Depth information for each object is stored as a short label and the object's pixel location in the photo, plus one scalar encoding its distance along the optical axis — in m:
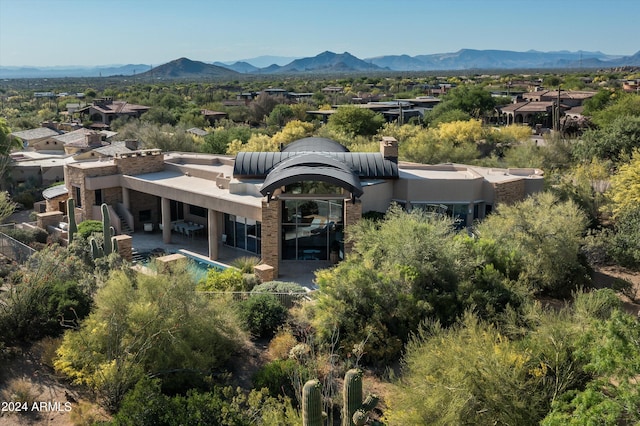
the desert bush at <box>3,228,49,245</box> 29.78
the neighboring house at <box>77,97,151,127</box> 94.88
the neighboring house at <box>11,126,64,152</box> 61.62
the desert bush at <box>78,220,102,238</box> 30.14
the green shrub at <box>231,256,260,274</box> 26.20
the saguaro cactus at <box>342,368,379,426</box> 13.50
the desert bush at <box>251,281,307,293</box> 22.48
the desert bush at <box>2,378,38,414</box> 15.64
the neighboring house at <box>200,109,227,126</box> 89.25
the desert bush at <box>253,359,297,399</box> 17.02
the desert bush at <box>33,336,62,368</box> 17.39
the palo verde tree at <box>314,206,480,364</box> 18.97
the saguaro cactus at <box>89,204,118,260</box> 23.98
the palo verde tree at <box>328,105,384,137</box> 61.03
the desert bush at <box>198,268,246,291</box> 23.09
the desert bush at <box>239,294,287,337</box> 20.28
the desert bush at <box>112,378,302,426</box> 13.24
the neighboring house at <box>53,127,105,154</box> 53.16
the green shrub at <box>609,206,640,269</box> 27.34
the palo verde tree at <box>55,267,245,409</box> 15.94
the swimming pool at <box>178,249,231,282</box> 26.96
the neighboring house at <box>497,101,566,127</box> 86.94
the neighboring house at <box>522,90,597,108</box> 97.00
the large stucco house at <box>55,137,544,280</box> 27.53
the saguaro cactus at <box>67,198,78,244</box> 28.14
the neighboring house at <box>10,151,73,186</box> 46.50
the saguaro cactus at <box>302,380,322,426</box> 12.45
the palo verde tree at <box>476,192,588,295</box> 23.97
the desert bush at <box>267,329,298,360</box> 18.80
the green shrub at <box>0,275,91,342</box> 18.52
